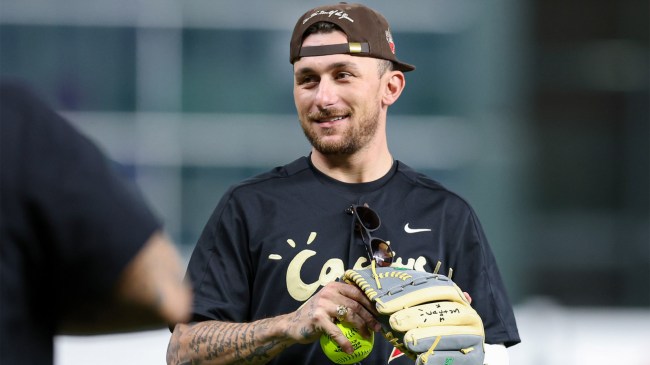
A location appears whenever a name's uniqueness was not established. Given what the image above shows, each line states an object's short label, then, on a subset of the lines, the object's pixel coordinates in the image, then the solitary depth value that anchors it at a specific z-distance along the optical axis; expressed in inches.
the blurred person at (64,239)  457.6
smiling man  497.2
